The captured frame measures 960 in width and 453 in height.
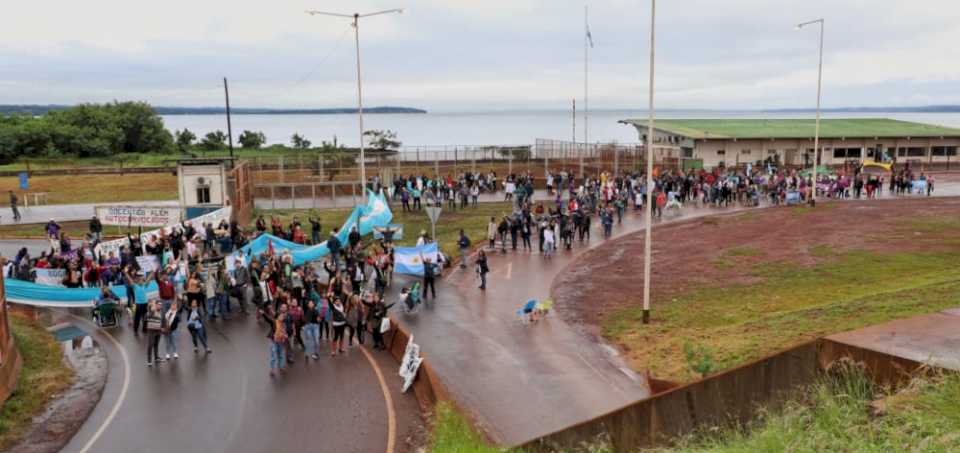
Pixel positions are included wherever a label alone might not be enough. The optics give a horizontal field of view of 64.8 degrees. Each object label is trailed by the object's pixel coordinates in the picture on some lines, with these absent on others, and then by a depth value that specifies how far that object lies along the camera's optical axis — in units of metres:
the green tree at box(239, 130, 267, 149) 93.50
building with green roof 58.72
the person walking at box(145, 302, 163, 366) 15.77
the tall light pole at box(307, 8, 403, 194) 27.32
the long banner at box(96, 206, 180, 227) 30.11
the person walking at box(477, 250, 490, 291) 22.67
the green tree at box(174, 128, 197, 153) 92.06
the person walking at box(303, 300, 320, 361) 16.19
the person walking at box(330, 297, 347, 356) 16.70
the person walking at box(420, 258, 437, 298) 21.33
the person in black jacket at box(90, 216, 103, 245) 28.44
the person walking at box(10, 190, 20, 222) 36.94
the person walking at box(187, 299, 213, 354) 16.50
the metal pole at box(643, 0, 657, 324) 18.34
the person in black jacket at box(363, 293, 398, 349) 17.20
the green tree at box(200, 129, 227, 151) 88.50
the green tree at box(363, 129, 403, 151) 73.06
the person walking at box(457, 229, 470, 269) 26.41
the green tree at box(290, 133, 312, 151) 85.19
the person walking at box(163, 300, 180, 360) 16.00
